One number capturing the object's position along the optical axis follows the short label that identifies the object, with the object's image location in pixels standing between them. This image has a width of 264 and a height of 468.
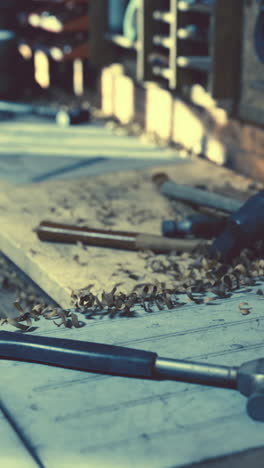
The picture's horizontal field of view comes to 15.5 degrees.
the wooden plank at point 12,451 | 0.72
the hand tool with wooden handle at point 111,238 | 1.16
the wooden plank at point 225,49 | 1.45
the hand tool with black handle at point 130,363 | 0.77
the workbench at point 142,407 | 0.73
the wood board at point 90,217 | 1.10
